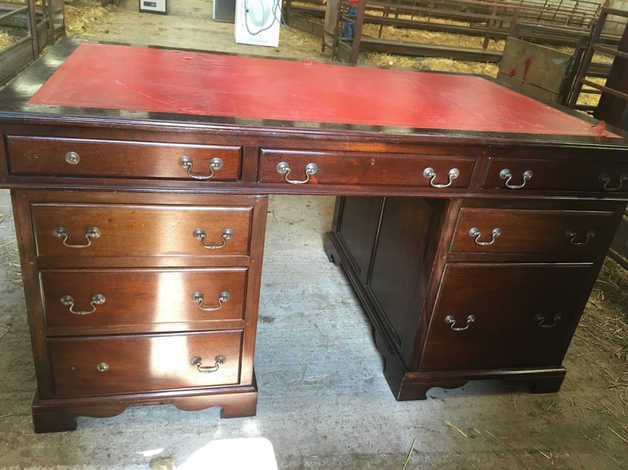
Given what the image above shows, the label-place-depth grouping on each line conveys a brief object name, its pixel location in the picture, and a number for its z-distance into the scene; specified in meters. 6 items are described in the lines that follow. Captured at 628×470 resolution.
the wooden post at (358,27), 6.09
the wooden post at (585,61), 3.93
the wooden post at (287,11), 10.59
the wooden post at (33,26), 5.21
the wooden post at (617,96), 3.59
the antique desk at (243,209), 1.50
